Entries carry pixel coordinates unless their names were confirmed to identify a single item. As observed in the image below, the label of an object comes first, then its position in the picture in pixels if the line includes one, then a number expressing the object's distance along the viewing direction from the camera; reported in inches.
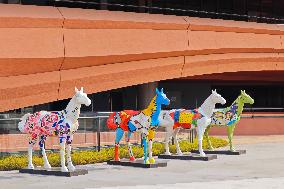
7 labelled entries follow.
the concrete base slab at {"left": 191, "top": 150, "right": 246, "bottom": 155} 1034.1
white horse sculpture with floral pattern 730.8
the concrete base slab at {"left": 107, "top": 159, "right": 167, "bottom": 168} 814.5
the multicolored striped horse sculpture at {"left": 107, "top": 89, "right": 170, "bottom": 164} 803.4
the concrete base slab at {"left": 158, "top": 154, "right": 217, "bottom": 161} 931.3
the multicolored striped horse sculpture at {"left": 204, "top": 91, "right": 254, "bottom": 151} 1010.7
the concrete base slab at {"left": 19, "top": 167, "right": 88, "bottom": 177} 720.4
